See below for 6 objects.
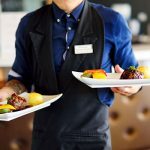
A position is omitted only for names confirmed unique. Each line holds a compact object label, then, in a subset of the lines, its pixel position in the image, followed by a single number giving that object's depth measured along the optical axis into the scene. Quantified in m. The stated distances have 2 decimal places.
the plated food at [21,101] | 1.57
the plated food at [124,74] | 1.57
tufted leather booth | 2.62
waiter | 1.68
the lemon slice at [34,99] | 1.61
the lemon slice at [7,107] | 1.55
